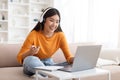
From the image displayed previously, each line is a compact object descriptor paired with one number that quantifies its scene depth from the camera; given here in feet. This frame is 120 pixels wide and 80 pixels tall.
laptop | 5.21
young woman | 7.13
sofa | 7.09
